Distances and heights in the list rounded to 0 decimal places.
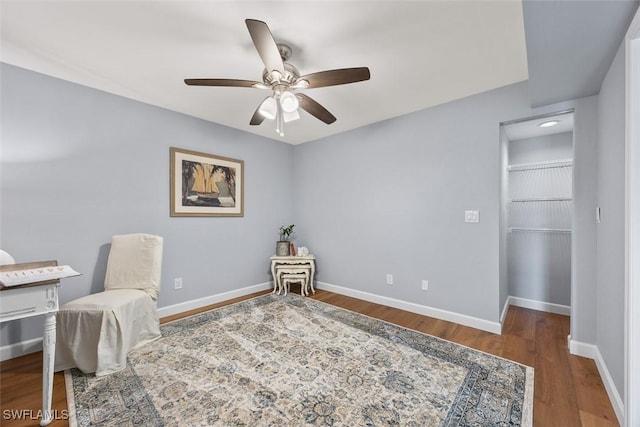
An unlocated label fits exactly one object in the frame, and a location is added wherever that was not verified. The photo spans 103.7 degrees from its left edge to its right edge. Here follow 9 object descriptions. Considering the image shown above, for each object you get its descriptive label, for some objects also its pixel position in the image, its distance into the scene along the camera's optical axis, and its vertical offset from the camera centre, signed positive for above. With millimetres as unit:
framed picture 2986 +385
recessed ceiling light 2571 +961
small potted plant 3830 -498
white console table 1285 -502
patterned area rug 1446 -1159
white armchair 1830 -791
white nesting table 3703 -705
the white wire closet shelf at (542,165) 2912 +605
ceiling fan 1448 +942
